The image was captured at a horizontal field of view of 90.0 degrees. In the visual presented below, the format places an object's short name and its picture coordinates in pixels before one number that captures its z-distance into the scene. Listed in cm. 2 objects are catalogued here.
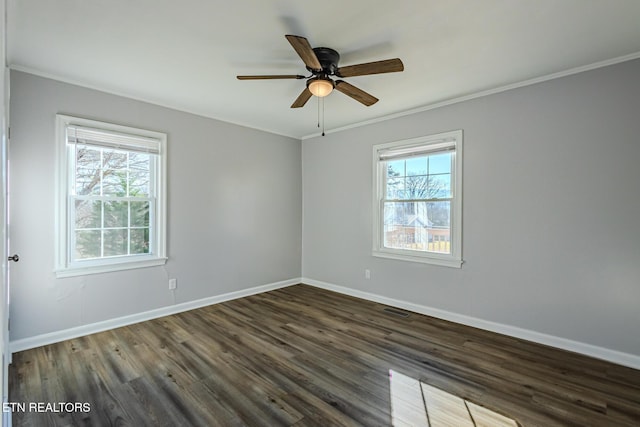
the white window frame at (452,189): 373
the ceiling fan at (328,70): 223
